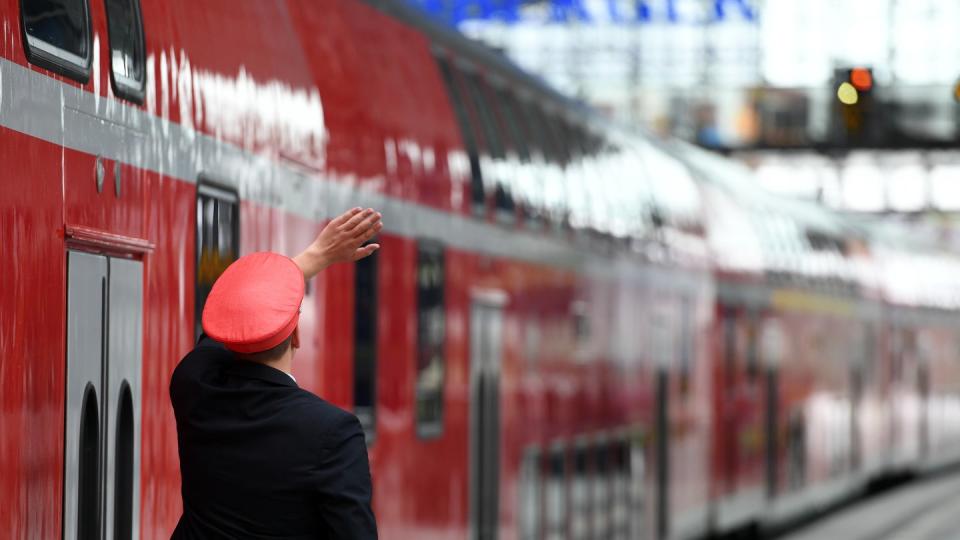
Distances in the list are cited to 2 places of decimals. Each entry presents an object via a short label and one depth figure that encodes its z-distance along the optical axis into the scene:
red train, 8.48
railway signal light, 38.03
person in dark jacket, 7.33
